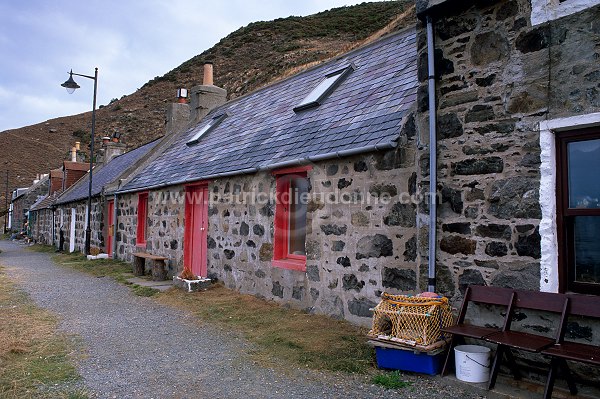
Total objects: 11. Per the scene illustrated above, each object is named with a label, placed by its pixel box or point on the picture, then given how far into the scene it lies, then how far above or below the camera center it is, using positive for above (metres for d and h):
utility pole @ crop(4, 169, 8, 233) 48.64 +0.00
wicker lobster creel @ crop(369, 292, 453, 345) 4.54 -0.99
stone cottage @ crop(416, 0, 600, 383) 4.07 +0.78
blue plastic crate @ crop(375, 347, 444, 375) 4.55 -1.41
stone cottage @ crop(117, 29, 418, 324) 6.11 +0.48
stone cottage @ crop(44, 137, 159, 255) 17.42 +0.58
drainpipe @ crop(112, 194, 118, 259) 15.83 -0.25
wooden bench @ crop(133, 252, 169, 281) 11.38 -1.21
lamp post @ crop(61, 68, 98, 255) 16.73 +4.50
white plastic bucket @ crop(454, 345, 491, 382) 4.30 -1.35
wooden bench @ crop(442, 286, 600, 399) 3.67 -1.00
